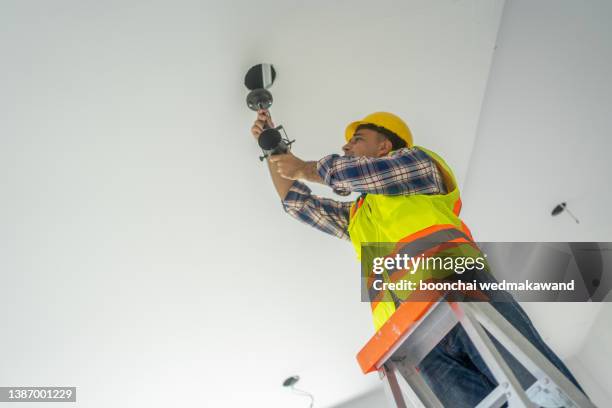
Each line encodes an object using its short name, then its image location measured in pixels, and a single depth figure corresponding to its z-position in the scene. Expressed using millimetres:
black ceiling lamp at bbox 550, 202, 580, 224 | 2320
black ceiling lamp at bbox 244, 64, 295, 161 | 1231
